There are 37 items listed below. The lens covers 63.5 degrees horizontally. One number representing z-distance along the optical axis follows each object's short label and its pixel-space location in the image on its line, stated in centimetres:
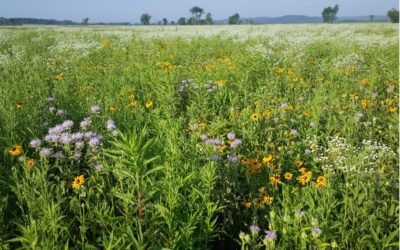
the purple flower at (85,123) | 292
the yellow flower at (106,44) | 1105
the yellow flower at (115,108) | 384
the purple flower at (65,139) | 257
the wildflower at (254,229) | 186
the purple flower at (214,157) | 248
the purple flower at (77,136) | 267
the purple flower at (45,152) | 241
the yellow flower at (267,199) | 232
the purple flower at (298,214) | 185
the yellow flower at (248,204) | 239
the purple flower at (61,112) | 357
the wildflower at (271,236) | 175
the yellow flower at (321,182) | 232
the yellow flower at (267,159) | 266
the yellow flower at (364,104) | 416
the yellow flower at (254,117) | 356
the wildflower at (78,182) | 212
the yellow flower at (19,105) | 380
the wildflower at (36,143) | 259
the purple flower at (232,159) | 260
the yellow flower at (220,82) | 492
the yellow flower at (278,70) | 600
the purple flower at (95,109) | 344
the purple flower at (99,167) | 241
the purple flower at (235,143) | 278
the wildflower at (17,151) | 247
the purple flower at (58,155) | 253
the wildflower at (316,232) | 173
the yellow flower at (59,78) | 560
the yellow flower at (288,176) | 261
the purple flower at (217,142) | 273
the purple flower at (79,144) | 262
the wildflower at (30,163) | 225
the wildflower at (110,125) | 287
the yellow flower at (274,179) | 253
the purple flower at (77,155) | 252
